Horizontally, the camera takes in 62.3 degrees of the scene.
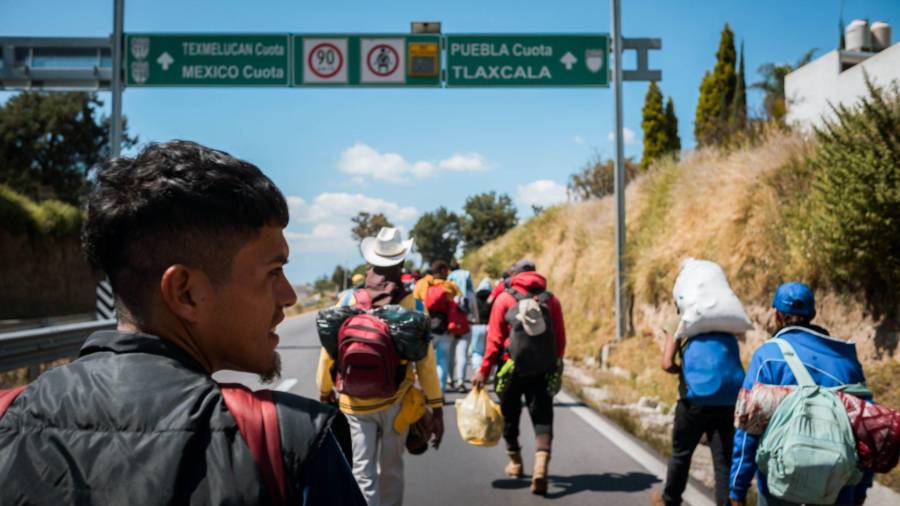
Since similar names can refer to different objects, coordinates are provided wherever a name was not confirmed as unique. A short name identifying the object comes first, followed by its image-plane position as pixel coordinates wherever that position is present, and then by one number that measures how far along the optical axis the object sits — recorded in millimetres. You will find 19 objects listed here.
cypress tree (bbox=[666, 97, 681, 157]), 32375
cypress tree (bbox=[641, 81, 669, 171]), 31875
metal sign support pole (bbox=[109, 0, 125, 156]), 15938
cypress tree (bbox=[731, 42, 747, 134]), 18831
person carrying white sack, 4785
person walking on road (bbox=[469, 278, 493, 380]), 11791
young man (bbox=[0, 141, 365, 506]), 1180
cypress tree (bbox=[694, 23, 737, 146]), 30984
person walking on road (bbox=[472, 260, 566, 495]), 6203
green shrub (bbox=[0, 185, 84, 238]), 36156
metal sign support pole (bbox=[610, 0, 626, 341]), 14766
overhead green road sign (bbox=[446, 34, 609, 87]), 15836
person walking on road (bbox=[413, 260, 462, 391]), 10414
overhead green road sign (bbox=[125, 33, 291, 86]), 16047
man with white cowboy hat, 4344
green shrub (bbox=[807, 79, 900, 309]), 8180
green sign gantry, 15914
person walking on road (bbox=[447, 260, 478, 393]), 11492
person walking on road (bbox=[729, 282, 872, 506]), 3770
